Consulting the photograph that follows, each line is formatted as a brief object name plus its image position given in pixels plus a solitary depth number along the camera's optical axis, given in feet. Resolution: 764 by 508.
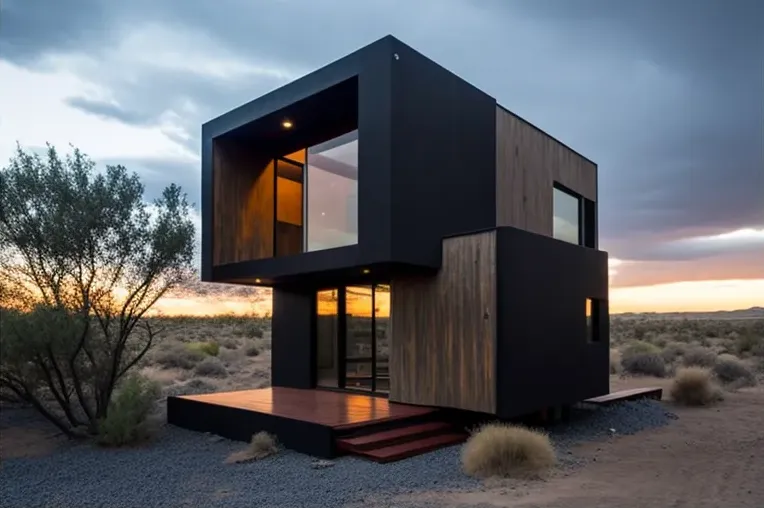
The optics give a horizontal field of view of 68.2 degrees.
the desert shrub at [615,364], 52.80
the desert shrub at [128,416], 24.98
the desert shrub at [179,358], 57.41
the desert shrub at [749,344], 61.57
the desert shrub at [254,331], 97.76
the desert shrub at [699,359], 51.60
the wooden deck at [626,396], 33.50
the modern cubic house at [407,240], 23.98
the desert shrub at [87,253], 27.27
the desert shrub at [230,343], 78.75
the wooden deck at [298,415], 22.03
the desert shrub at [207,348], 65.76
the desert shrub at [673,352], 57.55
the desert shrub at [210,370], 52.34
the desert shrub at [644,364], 50.39
